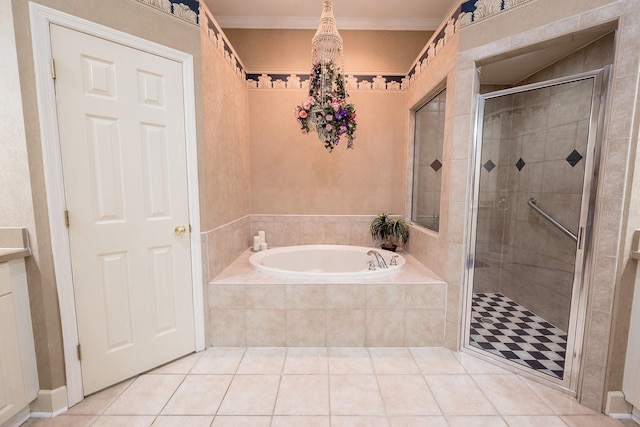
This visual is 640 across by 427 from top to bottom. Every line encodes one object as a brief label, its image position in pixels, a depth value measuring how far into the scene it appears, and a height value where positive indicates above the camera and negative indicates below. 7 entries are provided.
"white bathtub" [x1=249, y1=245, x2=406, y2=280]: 2.78 -0.81
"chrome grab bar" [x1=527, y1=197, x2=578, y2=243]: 2.17 -0.31
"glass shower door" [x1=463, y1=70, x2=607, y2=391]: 1.60 -0.35
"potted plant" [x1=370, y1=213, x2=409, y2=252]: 2.89 -0.52
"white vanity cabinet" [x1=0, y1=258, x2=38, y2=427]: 1.25 -0.82
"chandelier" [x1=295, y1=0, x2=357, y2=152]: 2.19 +0.76
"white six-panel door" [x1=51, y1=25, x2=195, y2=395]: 1.45 -0.11
